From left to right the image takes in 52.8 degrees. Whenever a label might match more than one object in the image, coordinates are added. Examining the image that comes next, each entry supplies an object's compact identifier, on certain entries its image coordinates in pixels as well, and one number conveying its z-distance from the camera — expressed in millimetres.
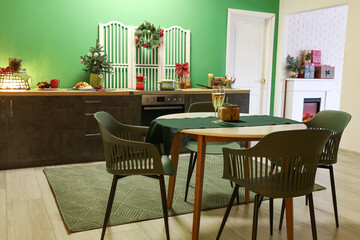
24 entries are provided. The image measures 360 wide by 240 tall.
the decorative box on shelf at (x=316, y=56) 6872
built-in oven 4586
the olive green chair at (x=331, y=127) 2615
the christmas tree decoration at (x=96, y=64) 4605
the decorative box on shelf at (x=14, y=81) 4055
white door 5848
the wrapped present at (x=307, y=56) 6848
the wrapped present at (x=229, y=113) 2666
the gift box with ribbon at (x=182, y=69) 5266
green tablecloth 2375
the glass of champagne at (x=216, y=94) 2526
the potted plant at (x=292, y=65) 6352
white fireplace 6402
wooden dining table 2137
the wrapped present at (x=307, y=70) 6628
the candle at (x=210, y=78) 5375
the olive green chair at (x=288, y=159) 1872
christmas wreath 4961
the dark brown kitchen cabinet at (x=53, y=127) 3945
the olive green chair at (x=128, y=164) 2207
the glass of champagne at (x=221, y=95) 2531
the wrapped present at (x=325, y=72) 6898
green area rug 2748
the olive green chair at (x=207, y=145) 3045
